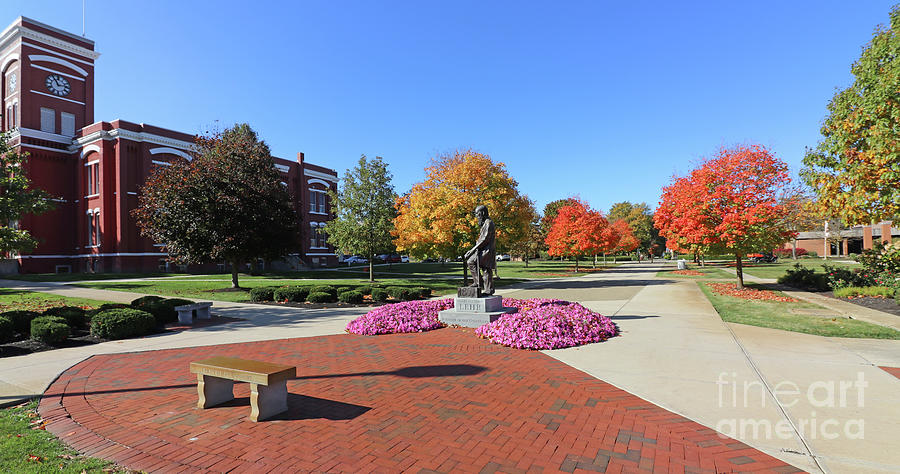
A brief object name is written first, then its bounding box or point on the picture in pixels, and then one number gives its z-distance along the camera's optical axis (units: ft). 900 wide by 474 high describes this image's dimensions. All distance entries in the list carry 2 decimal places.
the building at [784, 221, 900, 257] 173.17
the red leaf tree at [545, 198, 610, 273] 127.95
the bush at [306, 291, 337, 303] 50.52
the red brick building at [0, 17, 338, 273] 113.50
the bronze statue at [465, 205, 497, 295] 35.27
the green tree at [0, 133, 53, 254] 42.47
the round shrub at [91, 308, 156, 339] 30.32
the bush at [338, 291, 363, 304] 49.96
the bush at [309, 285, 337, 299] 52.98
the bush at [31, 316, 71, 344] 27.89
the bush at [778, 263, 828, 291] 60.43
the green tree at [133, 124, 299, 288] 64.23
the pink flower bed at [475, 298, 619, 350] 26.71
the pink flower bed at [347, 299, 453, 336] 32.48
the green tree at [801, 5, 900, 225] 38.88
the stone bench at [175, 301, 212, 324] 37.40
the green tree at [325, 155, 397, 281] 93.81
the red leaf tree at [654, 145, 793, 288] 58.59
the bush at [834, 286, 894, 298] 47.21
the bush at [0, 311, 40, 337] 29.76
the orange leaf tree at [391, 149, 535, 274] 70.90
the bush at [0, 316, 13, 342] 27.94
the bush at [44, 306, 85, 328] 32.32
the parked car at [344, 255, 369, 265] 189.07
